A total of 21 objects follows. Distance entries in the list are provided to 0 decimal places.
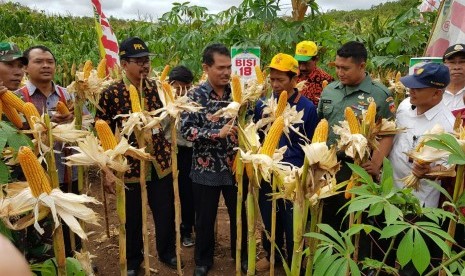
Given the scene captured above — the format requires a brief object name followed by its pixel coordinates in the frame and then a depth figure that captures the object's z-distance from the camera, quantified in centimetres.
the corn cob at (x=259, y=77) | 295
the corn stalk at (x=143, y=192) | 223
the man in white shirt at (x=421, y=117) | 235
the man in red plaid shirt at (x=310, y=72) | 377
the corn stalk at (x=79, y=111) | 275
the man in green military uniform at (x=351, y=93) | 279
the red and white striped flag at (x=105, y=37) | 413
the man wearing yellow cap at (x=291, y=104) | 288
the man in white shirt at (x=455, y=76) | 290
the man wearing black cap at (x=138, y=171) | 287
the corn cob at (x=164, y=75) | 330
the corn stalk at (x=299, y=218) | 167
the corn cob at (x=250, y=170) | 196
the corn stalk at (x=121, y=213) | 192
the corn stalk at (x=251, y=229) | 201
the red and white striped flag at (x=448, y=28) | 365
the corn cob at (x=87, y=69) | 294
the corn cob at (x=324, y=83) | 384
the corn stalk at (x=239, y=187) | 223
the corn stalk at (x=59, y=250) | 154
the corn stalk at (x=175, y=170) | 237
